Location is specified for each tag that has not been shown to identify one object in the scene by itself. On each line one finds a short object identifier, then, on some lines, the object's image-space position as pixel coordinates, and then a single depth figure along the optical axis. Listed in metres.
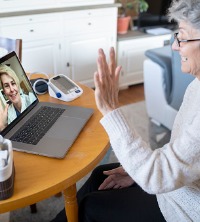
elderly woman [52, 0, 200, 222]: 0.79
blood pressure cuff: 1.37
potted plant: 3.18
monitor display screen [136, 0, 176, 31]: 3.33
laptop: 0.97
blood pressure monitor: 1.30
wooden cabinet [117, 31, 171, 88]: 3.15
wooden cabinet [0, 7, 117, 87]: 2.55
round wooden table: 0.80
